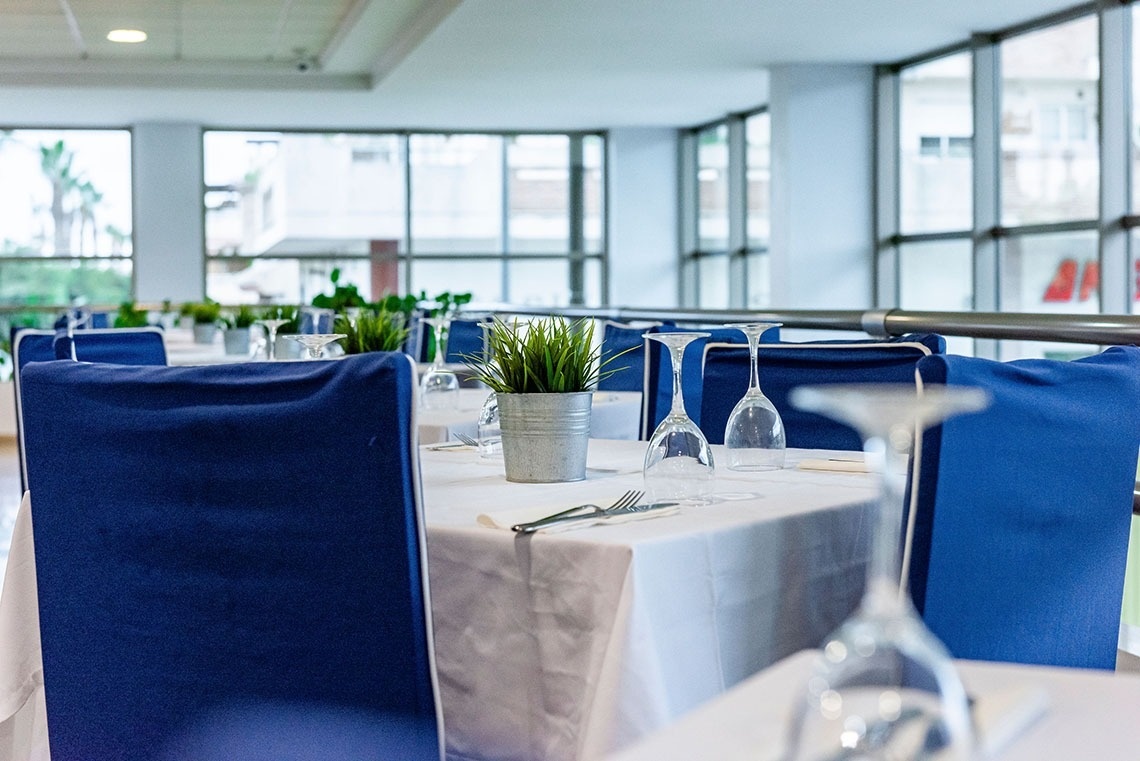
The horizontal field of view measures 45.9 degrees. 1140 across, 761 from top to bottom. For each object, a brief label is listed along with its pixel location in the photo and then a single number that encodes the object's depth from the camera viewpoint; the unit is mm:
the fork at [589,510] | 1430
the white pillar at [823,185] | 9688
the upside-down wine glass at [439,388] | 3139
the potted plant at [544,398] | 1825
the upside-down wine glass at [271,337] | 3172
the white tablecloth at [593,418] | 2812
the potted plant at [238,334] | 6027
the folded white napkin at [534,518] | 1433
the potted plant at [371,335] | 2717
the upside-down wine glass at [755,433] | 1896
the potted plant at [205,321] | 6855
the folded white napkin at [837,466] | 1887
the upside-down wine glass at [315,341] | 2196
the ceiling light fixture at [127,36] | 9438
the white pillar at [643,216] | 13000
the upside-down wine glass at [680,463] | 1606
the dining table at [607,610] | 1303
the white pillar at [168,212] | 12188
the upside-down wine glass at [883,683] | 573
